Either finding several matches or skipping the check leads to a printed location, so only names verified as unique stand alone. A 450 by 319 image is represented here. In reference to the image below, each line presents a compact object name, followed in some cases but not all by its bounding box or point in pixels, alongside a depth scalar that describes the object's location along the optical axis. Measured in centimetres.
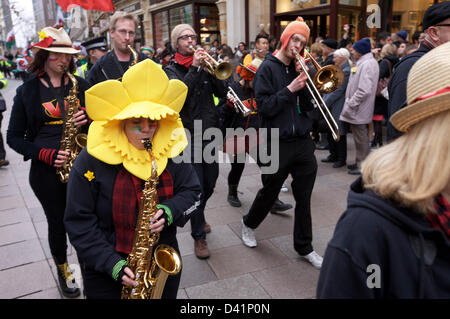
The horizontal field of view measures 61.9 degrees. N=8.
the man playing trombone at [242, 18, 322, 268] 337
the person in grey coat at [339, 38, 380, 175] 603
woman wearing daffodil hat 195
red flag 520
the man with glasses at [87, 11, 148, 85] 370
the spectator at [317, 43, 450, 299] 110
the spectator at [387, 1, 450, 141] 289
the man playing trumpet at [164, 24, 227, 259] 365
